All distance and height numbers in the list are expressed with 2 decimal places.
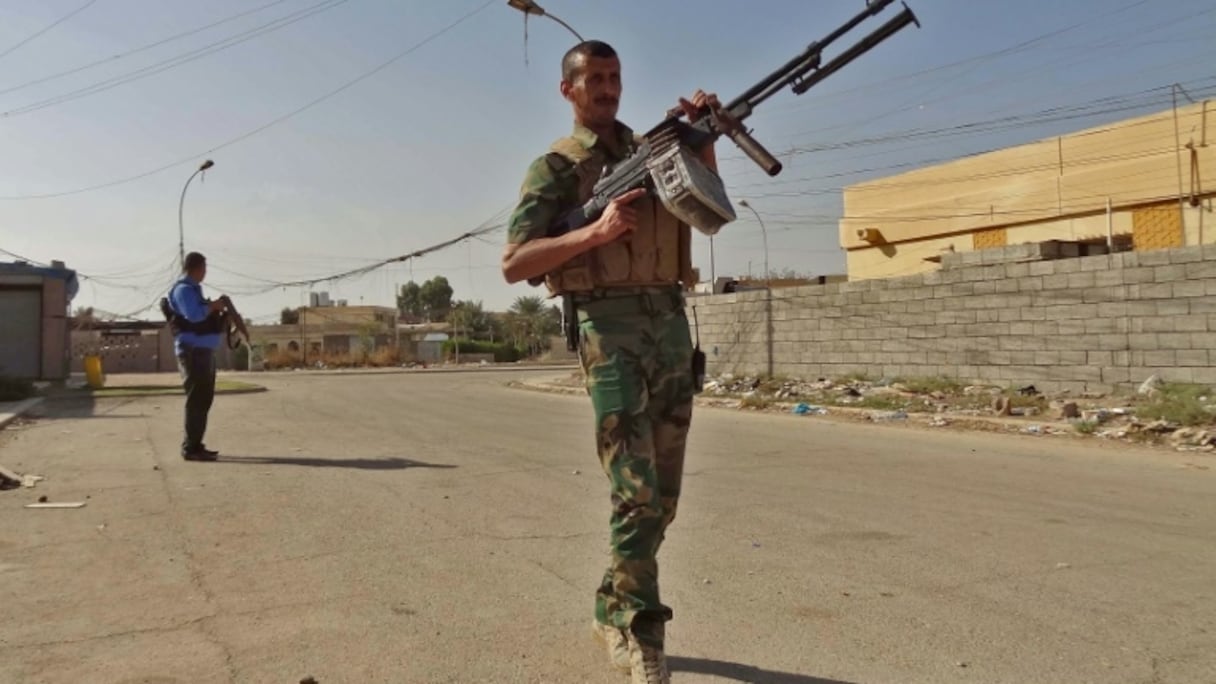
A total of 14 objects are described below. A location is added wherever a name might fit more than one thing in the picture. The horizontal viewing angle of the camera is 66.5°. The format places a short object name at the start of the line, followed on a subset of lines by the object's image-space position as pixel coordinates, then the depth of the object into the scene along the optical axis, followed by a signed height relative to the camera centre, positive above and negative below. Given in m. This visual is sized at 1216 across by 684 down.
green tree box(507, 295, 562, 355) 64.21 +3.35
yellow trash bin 21.67 +0.17
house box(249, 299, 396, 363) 59.50 +3.04
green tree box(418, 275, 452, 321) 102.94 +8.31
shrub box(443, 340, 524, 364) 57.88 +1.24
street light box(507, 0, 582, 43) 14.55 +5.69
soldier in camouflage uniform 2.63 +0.14
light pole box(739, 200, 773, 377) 17.58 +0.90
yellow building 20.06 +4.11
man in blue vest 7.57 +0.30
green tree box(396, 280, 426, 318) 103.31 +7.94
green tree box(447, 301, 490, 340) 70.31 +3.96
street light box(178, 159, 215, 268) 32.78 +7.48
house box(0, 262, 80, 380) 23.06 +1.54
